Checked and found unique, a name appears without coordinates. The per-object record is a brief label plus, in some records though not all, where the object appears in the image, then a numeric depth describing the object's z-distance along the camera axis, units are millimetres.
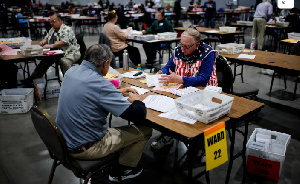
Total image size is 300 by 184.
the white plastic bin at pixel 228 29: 6941
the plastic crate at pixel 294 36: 5577
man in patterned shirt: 4520
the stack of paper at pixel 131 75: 2902
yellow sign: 1701
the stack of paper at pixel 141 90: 2414
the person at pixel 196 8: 14284
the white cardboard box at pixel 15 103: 3869
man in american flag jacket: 2551
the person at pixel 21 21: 9662
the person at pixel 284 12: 10805
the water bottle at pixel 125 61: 3214
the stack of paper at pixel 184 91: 2325
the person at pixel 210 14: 11594
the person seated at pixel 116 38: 5316
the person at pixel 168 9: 14371
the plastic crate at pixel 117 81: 2542
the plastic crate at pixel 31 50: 4081
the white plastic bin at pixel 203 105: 1775
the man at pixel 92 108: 1732
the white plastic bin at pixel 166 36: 5695
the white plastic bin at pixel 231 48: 4219
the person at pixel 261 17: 8038
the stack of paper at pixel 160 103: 2062
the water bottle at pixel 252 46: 4633
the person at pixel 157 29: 6185
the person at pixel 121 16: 10272
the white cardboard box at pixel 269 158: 2295
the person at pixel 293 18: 7773
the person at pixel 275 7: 12794
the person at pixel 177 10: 12641
